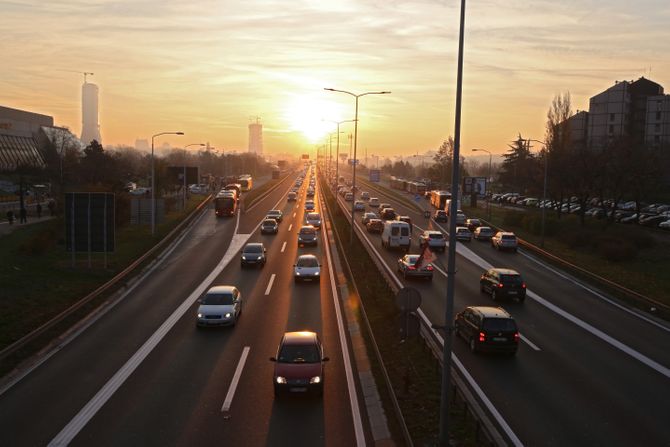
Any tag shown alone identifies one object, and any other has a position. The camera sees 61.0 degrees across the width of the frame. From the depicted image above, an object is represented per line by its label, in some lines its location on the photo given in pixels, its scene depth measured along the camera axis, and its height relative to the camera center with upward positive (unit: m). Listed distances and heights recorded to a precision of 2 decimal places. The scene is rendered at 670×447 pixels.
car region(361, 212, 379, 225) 61.51 -3.75
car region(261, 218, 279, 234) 51.81 -4.37
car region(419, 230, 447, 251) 44.56 -4.44
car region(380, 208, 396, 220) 66.75 -3.67
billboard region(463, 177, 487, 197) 83.81 +0.03
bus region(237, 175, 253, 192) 105.25 -0.86
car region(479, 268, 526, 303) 27.31 -4.79
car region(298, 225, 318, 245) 44.09 -4.41
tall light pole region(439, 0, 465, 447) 11.72 -1.84
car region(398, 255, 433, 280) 32.16 -4.92
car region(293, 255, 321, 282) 30.62 -4.88
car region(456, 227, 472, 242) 50.41 -4.42
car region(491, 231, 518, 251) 45.41 -4.43
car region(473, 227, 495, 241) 52.22 -4.41
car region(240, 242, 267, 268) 35.09 -4.77
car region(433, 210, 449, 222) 66.89 -3.79
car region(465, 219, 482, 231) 60.12 -4.08
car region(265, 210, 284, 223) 61.15 -3.93
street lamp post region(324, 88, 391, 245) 39.28 +5.30
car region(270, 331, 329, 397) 14.70 -4.92
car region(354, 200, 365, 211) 79.62 -3.39
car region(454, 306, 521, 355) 18.91 -4.89
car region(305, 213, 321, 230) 56.34 -3.92
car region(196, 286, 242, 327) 21.67 -5.03
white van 43.06 -3.92
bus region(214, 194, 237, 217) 64.06 -3.17
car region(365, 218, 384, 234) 55.94 -4.30
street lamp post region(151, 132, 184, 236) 48.12 -3.25
